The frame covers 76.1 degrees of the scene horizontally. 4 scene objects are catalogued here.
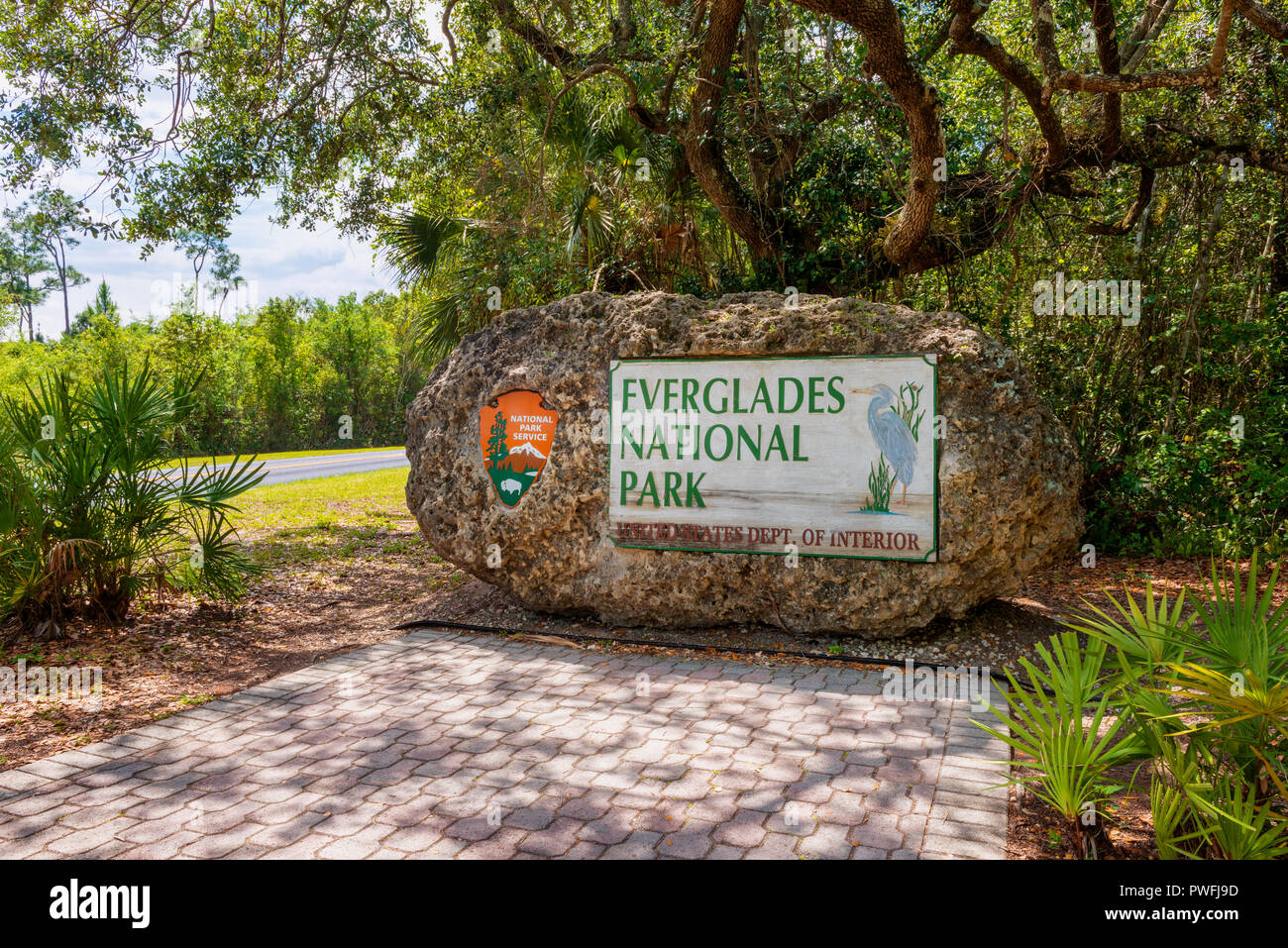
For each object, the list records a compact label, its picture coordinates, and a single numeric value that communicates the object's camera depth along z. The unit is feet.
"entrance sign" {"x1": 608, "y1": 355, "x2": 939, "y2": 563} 18.67
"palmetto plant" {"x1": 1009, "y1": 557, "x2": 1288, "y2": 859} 8.68
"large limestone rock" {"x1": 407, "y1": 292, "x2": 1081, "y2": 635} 18.31
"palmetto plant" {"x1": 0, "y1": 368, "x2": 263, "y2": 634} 19.03
